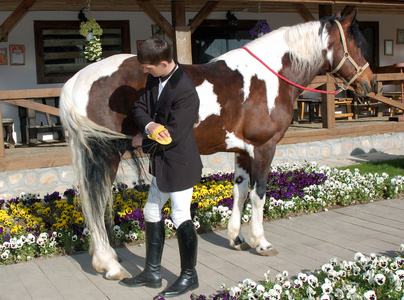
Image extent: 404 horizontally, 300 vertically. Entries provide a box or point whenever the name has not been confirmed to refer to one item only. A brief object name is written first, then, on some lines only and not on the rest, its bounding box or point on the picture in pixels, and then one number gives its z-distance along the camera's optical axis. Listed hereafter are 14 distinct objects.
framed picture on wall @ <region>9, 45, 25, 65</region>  9.91
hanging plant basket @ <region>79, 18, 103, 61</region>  8.65
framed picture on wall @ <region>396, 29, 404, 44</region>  13.86
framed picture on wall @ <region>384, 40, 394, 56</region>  13.67
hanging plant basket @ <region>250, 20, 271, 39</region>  10.50
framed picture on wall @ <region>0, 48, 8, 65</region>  9.85
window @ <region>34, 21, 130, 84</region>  10.15
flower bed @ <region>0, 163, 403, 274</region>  4.37
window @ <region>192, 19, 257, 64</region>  11.59
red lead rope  4.25
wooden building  6.94
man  3.10
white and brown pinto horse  3.59
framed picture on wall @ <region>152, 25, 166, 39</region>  10.97
